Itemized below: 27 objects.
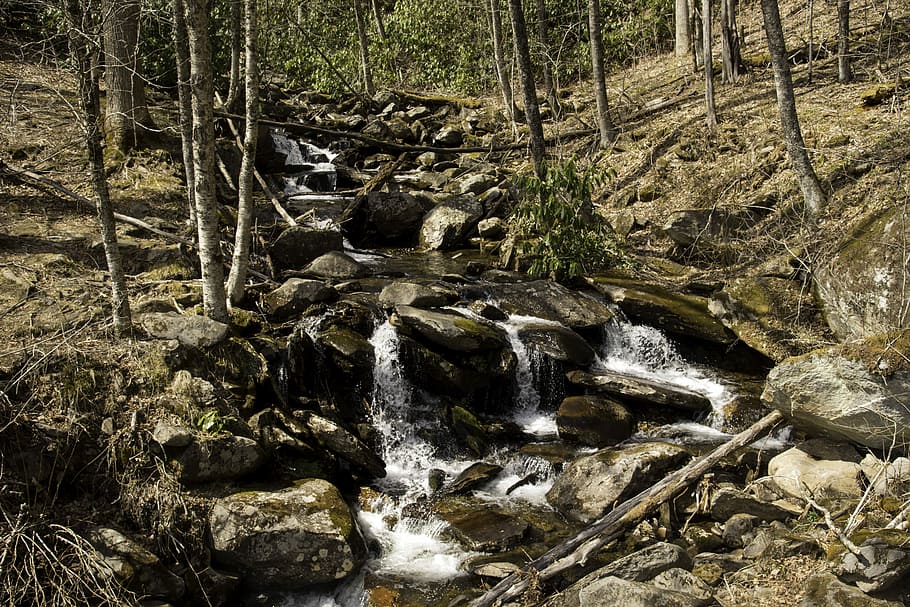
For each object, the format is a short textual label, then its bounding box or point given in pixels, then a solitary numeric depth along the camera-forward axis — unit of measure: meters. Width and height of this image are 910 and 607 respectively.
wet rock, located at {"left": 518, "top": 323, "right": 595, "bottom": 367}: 10.05
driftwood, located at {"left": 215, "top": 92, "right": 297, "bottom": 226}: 13.08
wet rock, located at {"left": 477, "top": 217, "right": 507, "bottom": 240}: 14.95
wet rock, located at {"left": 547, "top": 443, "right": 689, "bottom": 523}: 7.20
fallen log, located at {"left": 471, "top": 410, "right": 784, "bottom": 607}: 5.91
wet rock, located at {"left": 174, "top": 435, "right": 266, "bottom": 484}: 6.43
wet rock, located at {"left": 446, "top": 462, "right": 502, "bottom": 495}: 7.87
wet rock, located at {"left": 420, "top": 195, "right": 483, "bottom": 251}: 14.84
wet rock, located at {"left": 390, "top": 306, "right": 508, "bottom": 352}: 9.49
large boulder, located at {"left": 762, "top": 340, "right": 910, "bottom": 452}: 6.89
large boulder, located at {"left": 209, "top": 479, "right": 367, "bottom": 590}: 6.21
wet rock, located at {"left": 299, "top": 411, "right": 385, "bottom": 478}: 7.80
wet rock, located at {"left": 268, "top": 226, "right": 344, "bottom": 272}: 11.98
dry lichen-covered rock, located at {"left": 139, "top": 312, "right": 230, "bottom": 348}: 7.34
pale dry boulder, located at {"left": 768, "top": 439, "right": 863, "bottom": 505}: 6.70
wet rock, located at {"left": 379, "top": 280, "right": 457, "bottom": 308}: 10.31
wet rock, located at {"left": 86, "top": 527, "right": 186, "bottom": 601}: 5.53
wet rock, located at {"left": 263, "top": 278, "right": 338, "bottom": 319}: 9.42
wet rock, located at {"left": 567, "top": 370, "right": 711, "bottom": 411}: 9.38
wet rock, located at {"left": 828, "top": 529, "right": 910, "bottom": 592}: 4.89
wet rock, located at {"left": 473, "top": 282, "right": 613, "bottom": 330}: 10.98
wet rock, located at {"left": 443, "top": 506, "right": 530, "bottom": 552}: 6.86
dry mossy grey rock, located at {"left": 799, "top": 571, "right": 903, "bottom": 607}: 4.85
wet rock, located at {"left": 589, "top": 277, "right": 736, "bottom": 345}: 10.73
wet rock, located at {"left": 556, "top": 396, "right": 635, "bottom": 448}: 8.88
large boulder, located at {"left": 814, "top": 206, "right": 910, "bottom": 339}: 8.87
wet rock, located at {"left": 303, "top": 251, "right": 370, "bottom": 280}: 11.76
